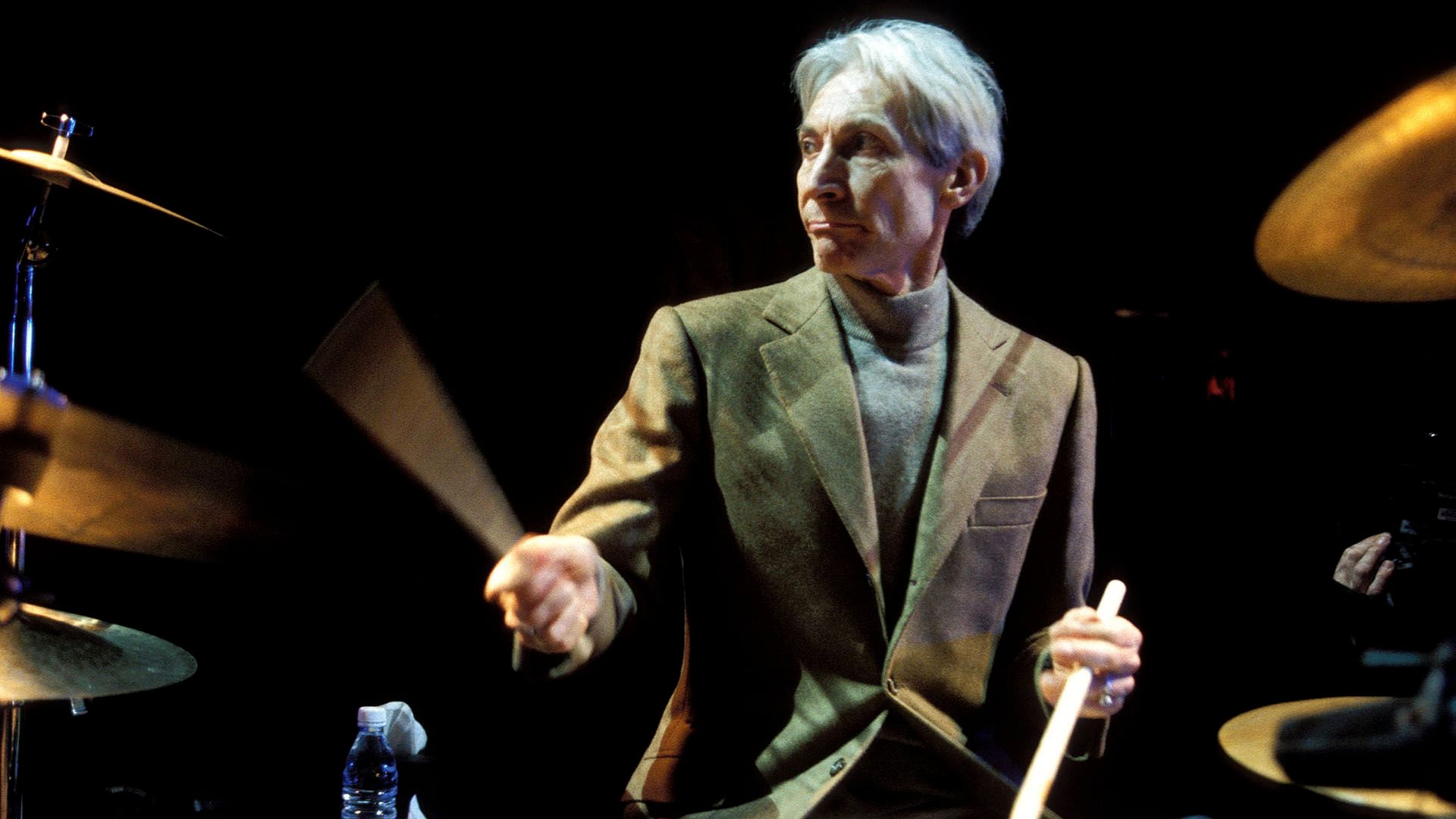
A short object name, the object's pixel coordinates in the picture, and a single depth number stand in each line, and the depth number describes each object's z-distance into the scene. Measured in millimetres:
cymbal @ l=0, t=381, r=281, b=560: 2882
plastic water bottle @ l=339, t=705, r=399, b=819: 3510
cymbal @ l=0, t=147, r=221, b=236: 3193
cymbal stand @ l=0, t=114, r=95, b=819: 3277
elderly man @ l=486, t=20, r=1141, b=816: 3105
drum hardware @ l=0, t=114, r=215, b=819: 2622
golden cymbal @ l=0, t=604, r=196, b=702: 3120
